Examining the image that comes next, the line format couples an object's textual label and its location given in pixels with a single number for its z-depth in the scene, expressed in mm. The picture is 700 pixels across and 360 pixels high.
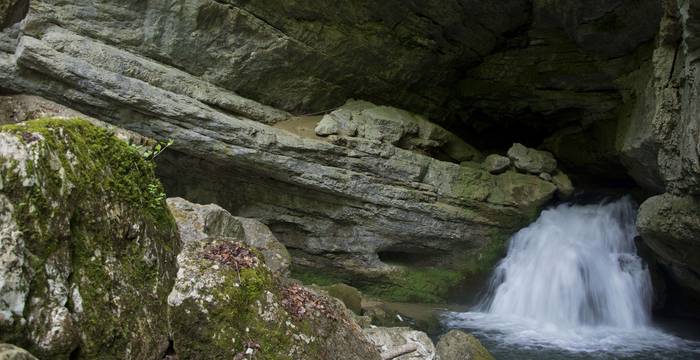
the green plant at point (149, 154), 3948
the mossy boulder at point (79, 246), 2527
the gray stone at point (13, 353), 2057
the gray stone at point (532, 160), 15164
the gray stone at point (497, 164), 15156
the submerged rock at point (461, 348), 7371
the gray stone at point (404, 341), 5848
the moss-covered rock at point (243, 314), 3236
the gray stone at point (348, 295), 10711
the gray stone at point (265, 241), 9820
